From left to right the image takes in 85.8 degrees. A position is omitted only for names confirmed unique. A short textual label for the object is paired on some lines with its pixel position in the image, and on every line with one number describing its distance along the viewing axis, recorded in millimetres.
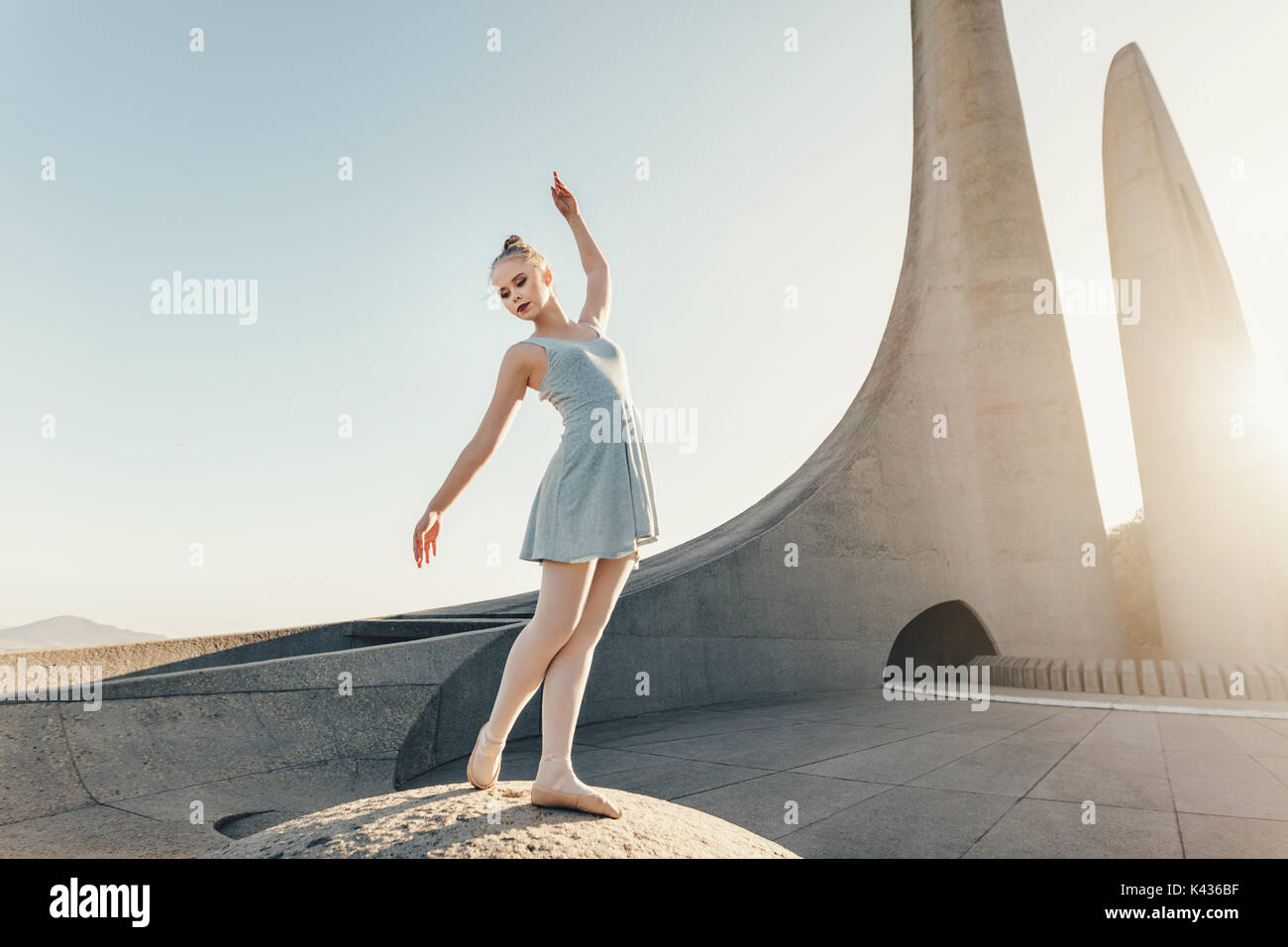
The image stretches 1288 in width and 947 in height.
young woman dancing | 2545
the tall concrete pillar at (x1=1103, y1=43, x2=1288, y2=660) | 12875
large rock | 2109
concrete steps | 8750
